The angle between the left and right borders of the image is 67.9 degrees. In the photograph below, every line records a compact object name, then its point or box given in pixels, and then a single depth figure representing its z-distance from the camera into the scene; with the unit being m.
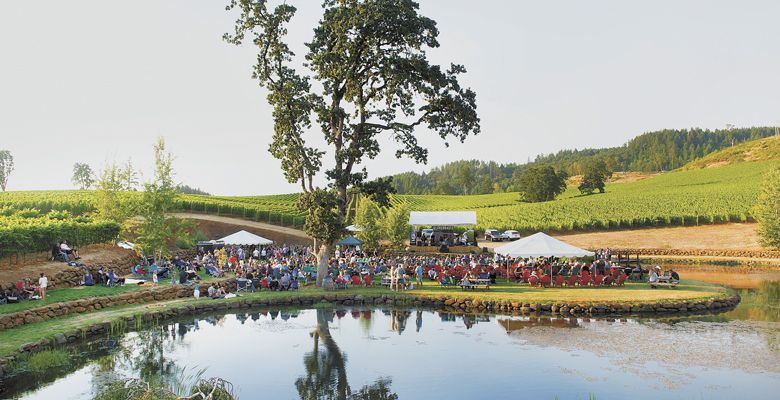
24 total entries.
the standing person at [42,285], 19.57
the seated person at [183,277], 24.97
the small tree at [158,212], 28.77
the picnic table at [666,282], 25.81
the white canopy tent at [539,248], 25.39
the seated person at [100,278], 23.97
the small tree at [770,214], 43.34
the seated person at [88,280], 22.94
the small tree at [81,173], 140.25
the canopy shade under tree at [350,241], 39.78
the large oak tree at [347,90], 24.30
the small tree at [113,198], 34.47
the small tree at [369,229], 44.59
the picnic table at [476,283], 25.72
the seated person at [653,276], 25.66
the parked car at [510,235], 58.62
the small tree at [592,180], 102.19
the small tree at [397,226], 45.56
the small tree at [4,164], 125.25
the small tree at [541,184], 97.69
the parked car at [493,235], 58.08
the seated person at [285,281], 25.57
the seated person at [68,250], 23.89
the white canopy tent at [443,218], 43.49
